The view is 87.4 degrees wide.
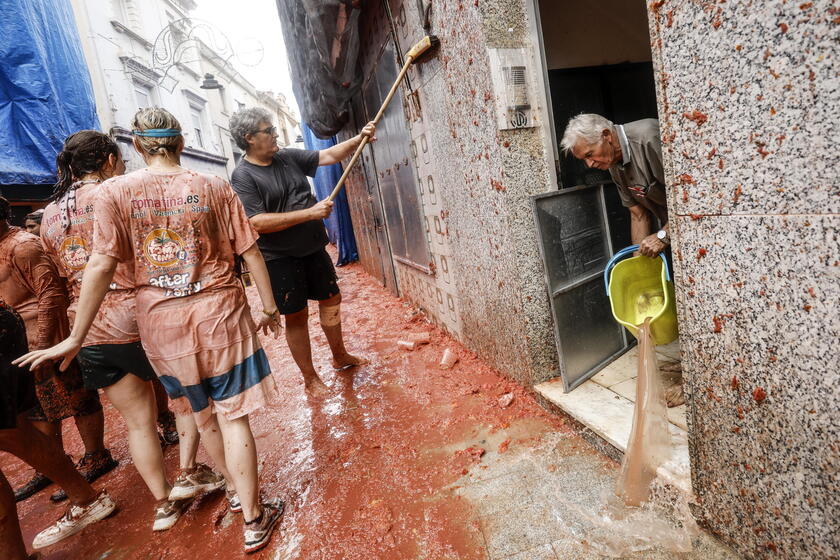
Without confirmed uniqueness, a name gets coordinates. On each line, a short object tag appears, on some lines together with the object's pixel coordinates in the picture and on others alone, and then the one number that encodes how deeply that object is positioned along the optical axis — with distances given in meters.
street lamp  13.05
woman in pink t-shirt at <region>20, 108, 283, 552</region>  1.94
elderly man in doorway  2.41
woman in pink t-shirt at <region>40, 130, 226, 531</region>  2.42
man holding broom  3.16
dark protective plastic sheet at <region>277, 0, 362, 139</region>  4.25
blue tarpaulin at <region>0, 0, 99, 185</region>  6.62
